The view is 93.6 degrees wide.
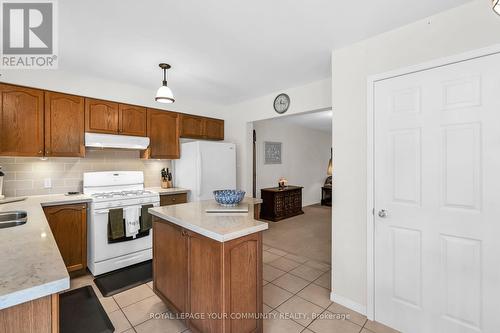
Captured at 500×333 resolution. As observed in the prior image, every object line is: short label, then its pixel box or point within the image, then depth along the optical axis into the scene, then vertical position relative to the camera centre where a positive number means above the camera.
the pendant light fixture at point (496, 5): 0.74 +0.51
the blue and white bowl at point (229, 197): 2.14 -0.29
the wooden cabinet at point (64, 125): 2.79 +0.51
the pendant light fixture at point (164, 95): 2.43 +0.73
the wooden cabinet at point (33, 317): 0.78 -0.52
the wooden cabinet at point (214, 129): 4.34 +0.69
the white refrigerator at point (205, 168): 3.68 -0.04
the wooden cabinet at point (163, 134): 3.64 +0.51
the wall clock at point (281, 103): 3.57 +0.97
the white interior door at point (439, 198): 1.56 -0.25
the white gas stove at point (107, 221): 2.76 -0.62
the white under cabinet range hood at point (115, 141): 3.03 +0.34
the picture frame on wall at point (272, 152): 6.04 +0.35
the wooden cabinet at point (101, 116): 3.05 +0.67
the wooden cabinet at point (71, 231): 2.60 -0.74
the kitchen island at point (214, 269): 1.51 -0.73
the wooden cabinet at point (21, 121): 2.53 +0.50
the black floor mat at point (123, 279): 2.50 -1.30
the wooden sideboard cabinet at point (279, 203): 5.42 -0.90
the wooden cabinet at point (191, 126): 4.01 +0.69
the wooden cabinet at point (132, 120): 3.34 +0.67
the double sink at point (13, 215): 1.95 -0.41
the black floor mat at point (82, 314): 1.92 -1.31
